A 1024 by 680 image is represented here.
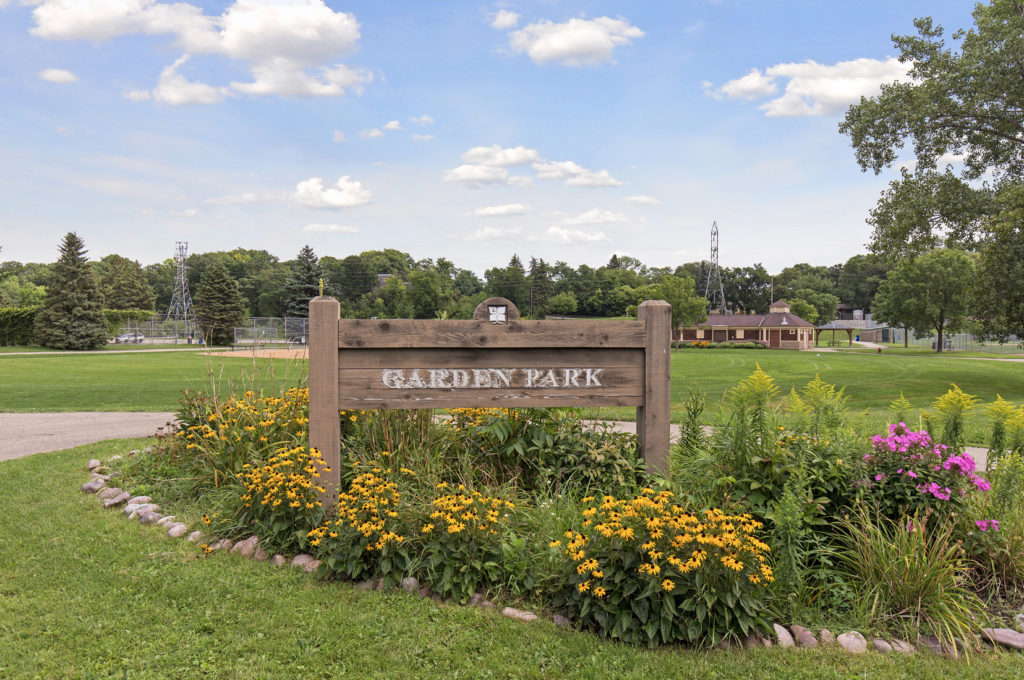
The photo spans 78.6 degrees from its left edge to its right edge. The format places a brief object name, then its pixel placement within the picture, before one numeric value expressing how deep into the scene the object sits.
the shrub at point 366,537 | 3.95
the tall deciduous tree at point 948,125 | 18.08
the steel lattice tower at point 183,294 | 60.22
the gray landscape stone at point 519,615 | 3.56
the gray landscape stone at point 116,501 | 5.67
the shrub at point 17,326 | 43.00
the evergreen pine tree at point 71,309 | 40.66
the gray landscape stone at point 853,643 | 3.32
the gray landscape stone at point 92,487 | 6.13
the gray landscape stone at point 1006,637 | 3.42
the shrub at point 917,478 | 4.02
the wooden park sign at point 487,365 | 4.78
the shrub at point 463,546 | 3.80
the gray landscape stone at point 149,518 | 5.22
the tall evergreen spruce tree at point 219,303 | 54.53
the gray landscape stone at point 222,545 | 4.59
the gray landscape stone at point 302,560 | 4.27
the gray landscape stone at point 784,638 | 3.36
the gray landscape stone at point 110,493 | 5.84
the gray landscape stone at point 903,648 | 3.32
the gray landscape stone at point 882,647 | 3.32
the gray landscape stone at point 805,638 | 3.36
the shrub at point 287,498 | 4.40
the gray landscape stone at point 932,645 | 3.34
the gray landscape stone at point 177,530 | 4.89
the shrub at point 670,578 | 3.28
